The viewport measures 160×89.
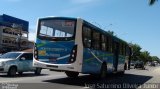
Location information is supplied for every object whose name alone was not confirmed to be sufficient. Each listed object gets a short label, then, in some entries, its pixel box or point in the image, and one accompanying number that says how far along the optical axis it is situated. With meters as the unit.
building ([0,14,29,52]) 39.99
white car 10.70
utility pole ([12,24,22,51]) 41.26
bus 8.57
